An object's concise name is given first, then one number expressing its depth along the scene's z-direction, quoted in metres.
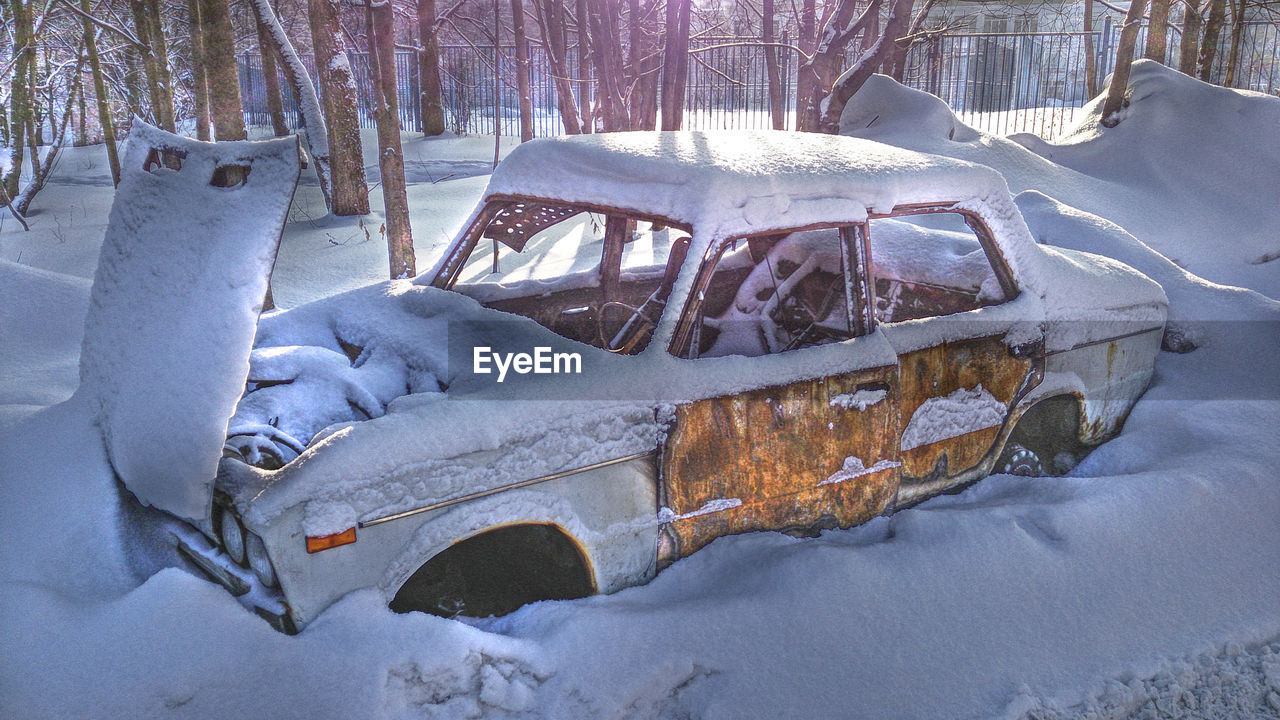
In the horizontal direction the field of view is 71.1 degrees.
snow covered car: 2.45
